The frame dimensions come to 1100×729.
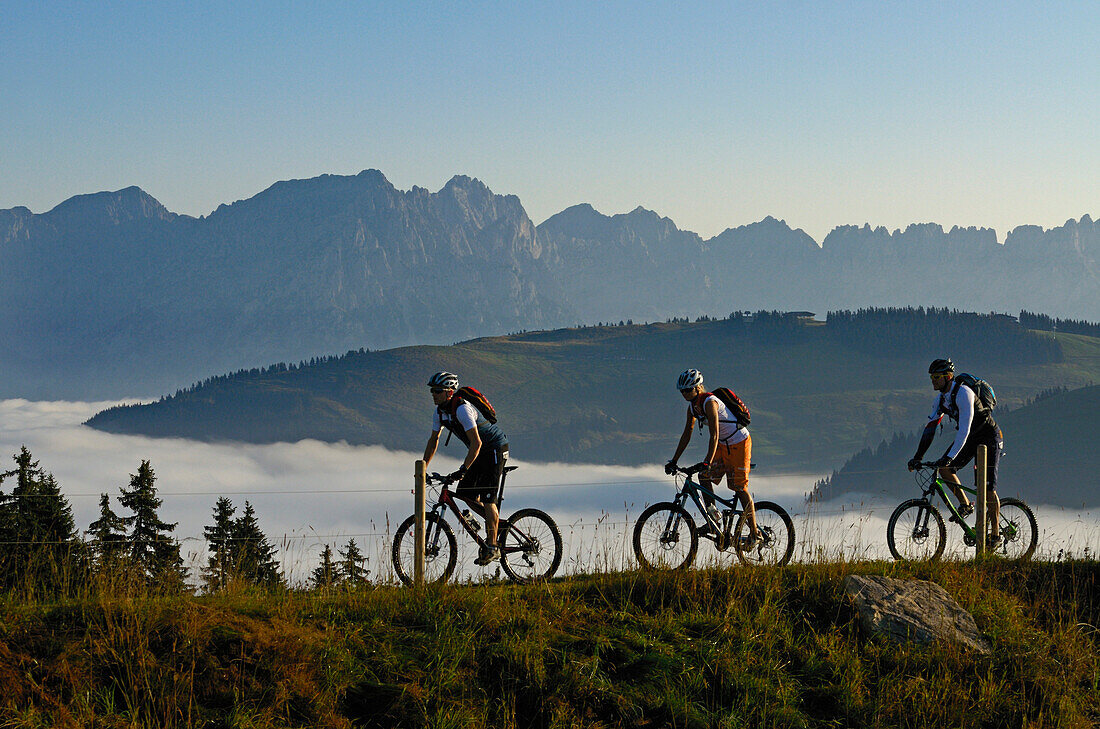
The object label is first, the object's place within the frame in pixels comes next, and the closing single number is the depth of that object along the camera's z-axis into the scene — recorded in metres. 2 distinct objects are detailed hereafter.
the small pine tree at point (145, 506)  35.19
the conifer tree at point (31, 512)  34.22
